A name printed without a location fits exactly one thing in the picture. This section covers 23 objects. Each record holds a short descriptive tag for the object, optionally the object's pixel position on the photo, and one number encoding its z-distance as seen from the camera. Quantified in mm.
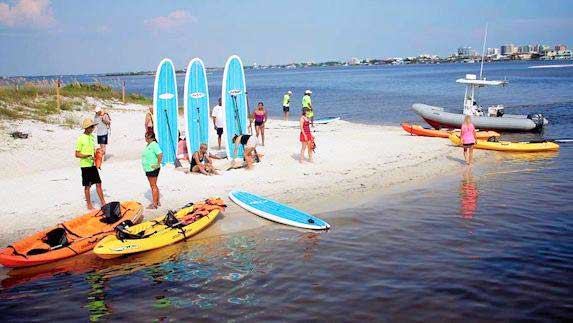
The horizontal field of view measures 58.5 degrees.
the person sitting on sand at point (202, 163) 12656
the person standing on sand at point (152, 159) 9891
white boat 21766
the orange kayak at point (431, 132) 18594
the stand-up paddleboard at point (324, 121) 25547
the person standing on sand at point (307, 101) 19462
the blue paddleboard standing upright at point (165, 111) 13727
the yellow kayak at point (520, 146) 16859
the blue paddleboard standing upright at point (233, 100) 14523
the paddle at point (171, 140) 13883
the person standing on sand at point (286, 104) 23362
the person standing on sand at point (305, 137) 13594
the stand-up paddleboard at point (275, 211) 9508
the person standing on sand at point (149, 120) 13440
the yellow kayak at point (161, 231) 8156
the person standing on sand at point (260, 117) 15993
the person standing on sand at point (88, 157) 9547
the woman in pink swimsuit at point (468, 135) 14391
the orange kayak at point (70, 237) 7844
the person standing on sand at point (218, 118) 15609
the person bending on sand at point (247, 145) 13203
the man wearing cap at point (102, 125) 14273
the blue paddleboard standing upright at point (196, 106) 14031
